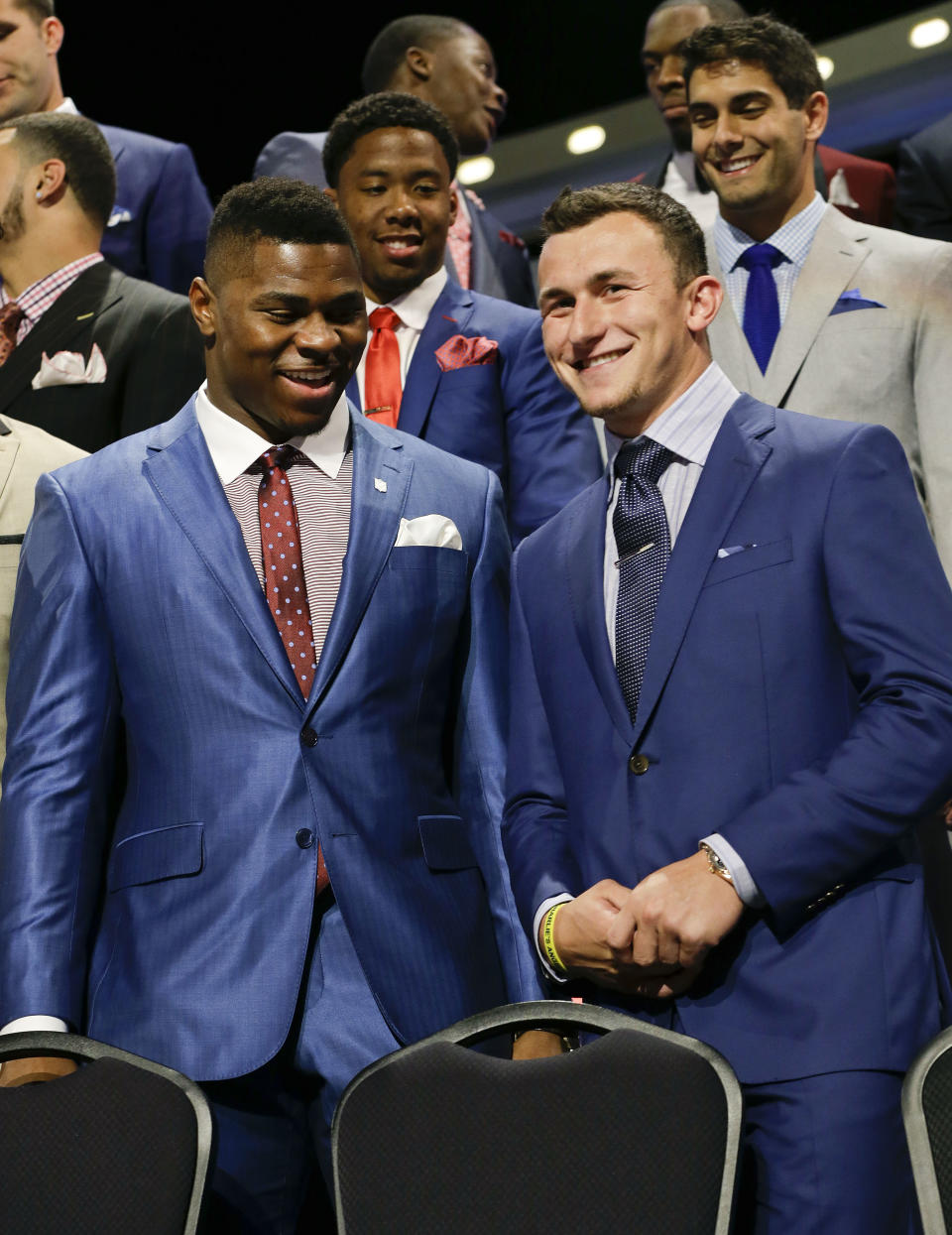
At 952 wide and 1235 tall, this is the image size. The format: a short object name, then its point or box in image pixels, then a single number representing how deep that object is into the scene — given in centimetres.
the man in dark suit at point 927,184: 449
